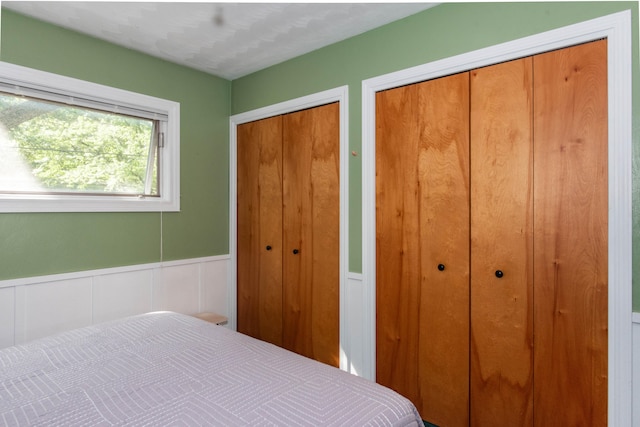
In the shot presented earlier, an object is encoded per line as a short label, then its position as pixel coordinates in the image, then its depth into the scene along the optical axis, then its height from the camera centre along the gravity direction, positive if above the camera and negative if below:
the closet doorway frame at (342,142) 2.49 +0.46
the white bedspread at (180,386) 1.04 -0.55
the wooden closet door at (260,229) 2.95 -0.14
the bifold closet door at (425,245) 2.04 -0.19
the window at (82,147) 2.19 +0.43
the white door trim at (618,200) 1.58 +0.05
